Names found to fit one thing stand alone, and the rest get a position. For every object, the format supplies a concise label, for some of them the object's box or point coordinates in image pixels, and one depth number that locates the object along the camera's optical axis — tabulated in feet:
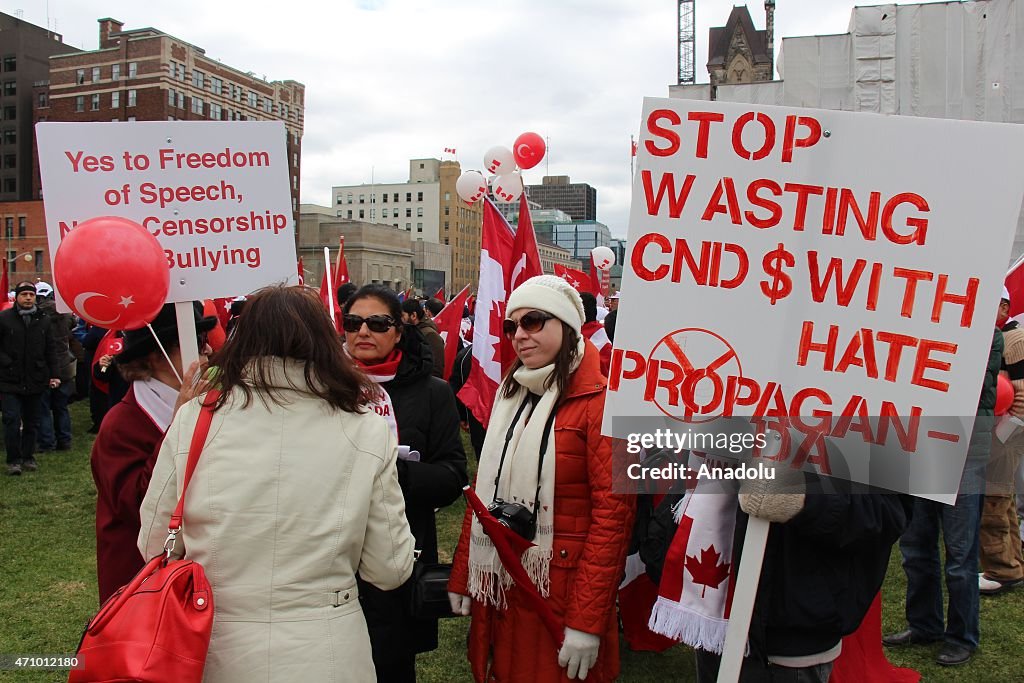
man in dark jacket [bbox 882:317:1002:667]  14.30
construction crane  278.46
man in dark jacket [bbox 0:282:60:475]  28.68
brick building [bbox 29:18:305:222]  223.71
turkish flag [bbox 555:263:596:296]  32.89
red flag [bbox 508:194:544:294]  17.79
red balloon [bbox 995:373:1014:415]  14.15
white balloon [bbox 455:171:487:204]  28.02
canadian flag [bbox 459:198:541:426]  19.19
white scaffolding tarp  85.81
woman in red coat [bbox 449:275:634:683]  8.80
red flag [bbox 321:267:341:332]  13.30
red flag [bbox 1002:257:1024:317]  18.70
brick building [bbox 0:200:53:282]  222.28
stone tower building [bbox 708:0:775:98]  247.29
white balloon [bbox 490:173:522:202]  25.71
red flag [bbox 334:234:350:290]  22.82
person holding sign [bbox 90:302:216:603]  8.16
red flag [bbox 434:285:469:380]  27.07
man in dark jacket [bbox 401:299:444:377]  26.50
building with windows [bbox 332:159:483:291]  361.30
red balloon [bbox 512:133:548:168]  25.73
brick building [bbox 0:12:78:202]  258.37
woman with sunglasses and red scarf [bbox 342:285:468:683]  9.68
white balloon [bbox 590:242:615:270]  42.84
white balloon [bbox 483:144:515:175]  27.04
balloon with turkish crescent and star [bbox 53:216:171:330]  9.04
